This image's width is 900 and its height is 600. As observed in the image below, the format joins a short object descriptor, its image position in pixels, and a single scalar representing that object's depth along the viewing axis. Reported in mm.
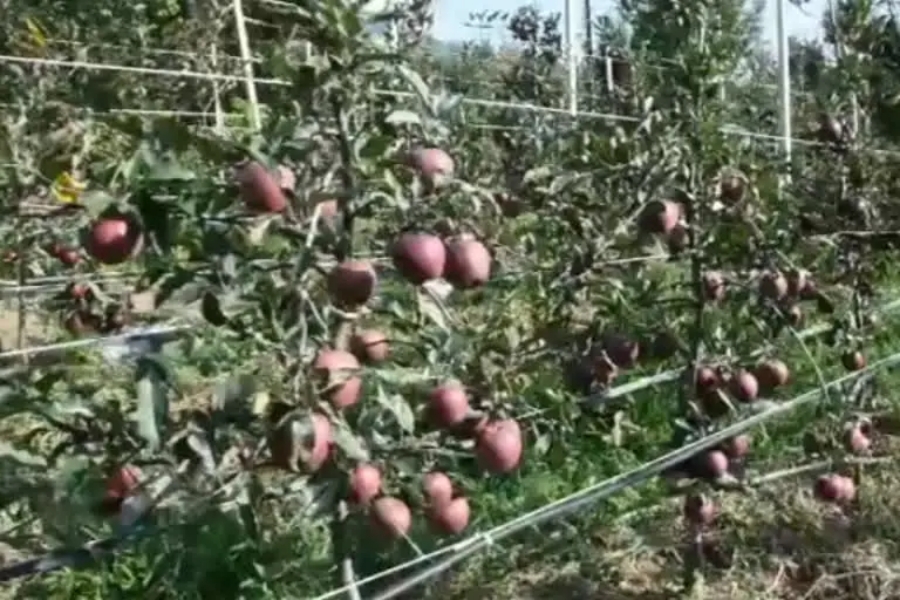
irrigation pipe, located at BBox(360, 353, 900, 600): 1666
